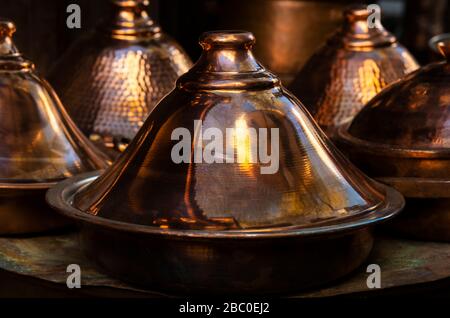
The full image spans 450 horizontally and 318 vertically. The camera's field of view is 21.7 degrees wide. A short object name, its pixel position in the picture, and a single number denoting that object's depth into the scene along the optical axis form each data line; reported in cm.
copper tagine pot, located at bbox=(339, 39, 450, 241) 227
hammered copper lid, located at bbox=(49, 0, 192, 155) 293
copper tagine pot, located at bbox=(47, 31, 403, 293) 192
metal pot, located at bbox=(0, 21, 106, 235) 229
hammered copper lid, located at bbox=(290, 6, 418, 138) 289
